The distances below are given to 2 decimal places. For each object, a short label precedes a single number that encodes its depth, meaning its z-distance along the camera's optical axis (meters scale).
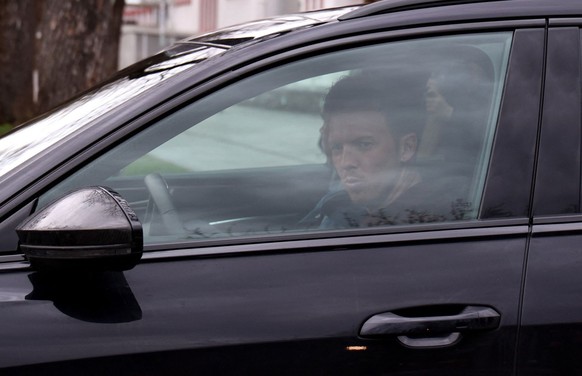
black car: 4.58
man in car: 5.11
